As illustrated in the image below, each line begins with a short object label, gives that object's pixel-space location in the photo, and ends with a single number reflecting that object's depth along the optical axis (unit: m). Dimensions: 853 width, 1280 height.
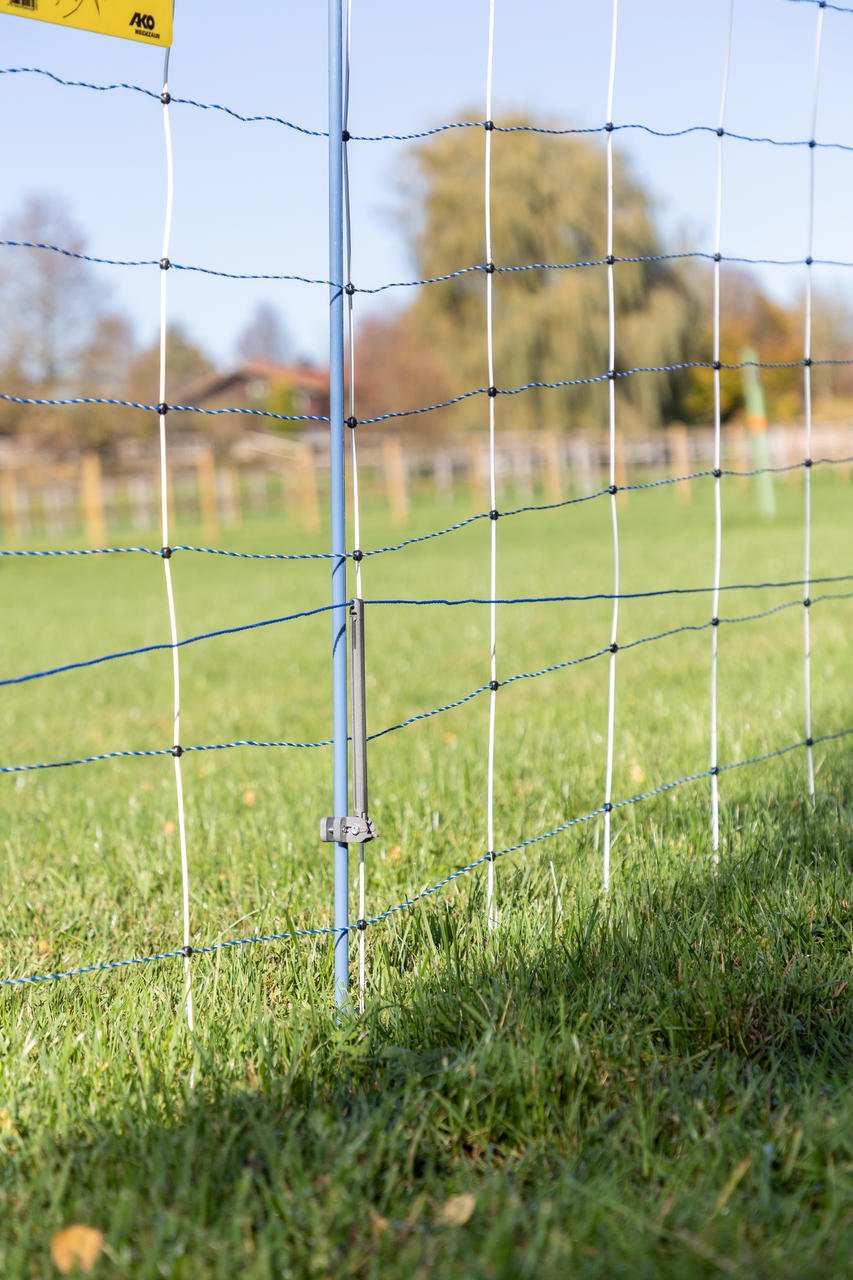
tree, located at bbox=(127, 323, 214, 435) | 45.28
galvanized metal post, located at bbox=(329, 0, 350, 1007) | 2.40
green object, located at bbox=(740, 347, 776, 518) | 18.84
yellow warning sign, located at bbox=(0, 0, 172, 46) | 2.20
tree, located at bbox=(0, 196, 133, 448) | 42.09
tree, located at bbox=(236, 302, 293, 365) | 99.56
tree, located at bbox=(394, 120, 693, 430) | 36.06
